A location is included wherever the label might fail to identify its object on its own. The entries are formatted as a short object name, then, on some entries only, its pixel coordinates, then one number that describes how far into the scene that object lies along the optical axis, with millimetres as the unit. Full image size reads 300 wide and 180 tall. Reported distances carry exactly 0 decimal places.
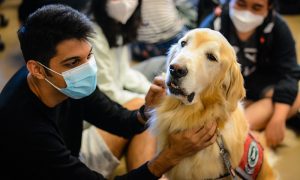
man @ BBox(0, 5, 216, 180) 1478
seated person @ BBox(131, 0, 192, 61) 3293
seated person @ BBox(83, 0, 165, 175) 2250
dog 1408
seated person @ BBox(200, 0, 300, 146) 2365
